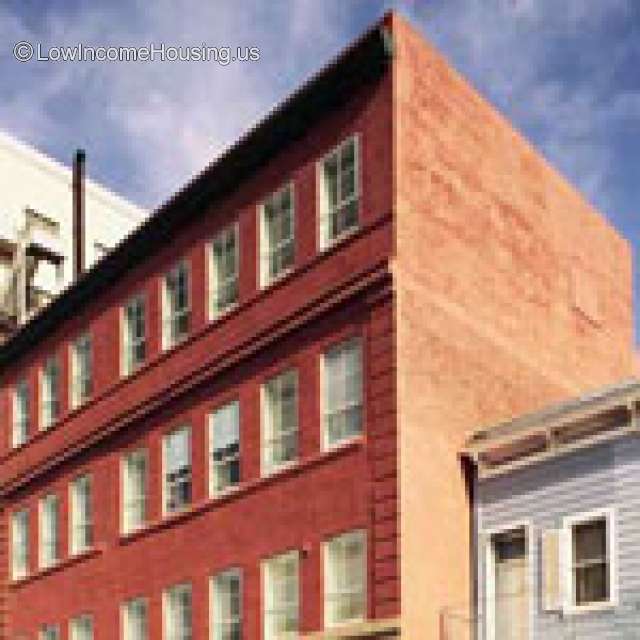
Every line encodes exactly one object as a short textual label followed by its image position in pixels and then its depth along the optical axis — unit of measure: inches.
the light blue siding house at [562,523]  882.1
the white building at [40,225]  2123.5
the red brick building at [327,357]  980.6
